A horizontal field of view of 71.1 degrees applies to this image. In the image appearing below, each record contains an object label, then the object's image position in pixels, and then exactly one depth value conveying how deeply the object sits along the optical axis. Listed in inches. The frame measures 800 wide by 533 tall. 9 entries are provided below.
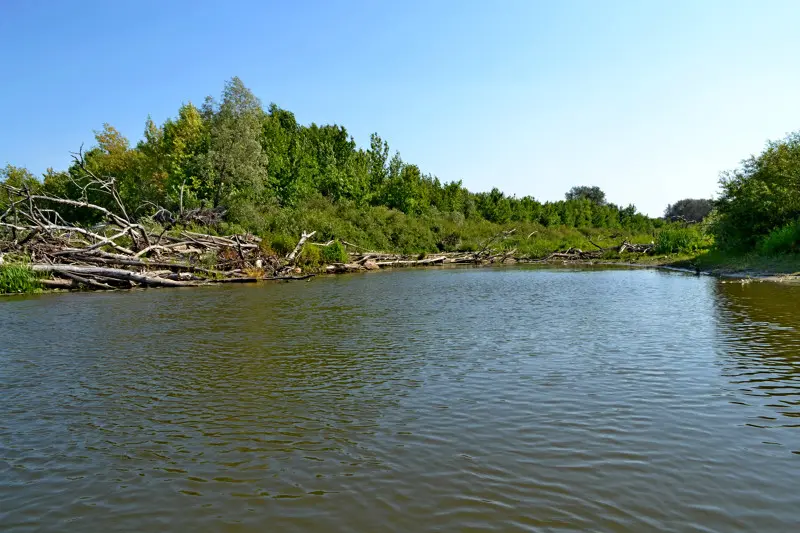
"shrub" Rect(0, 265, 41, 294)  871.1
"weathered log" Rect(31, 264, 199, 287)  919.8
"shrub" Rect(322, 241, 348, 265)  1451.8
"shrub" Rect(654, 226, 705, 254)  1664.6
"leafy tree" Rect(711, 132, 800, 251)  1131.9
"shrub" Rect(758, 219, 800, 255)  1016.9
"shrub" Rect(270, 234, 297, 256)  1332.4
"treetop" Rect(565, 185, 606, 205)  5404.0
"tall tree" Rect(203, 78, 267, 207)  1766.7
